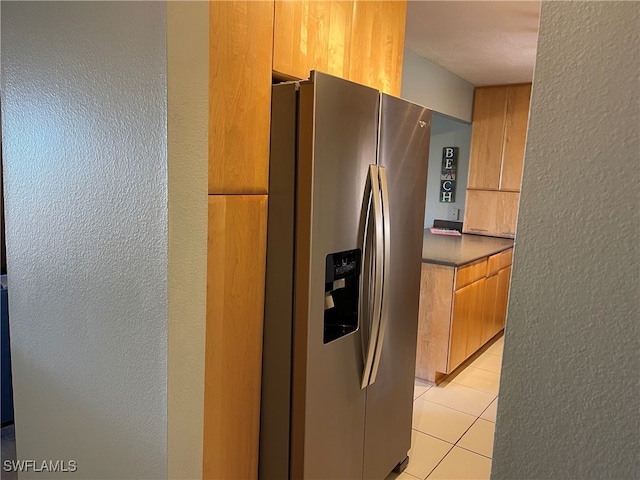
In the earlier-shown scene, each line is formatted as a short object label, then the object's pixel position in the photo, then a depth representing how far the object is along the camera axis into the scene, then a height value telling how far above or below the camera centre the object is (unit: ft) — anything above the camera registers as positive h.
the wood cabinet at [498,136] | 14.96 +1.47
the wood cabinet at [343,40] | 5.43 +1.71
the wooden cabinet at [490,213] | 15.40 -0.95
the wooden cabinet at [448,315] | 11.07 -3.13
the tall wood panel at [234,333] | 4.93 -1.72
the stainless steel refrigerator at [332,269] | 5.33 -1.11
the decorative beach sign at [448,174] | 16.53 +0.24
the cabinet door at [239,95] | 4.61 +0.77
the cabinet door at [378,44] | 6.55 +1.89
